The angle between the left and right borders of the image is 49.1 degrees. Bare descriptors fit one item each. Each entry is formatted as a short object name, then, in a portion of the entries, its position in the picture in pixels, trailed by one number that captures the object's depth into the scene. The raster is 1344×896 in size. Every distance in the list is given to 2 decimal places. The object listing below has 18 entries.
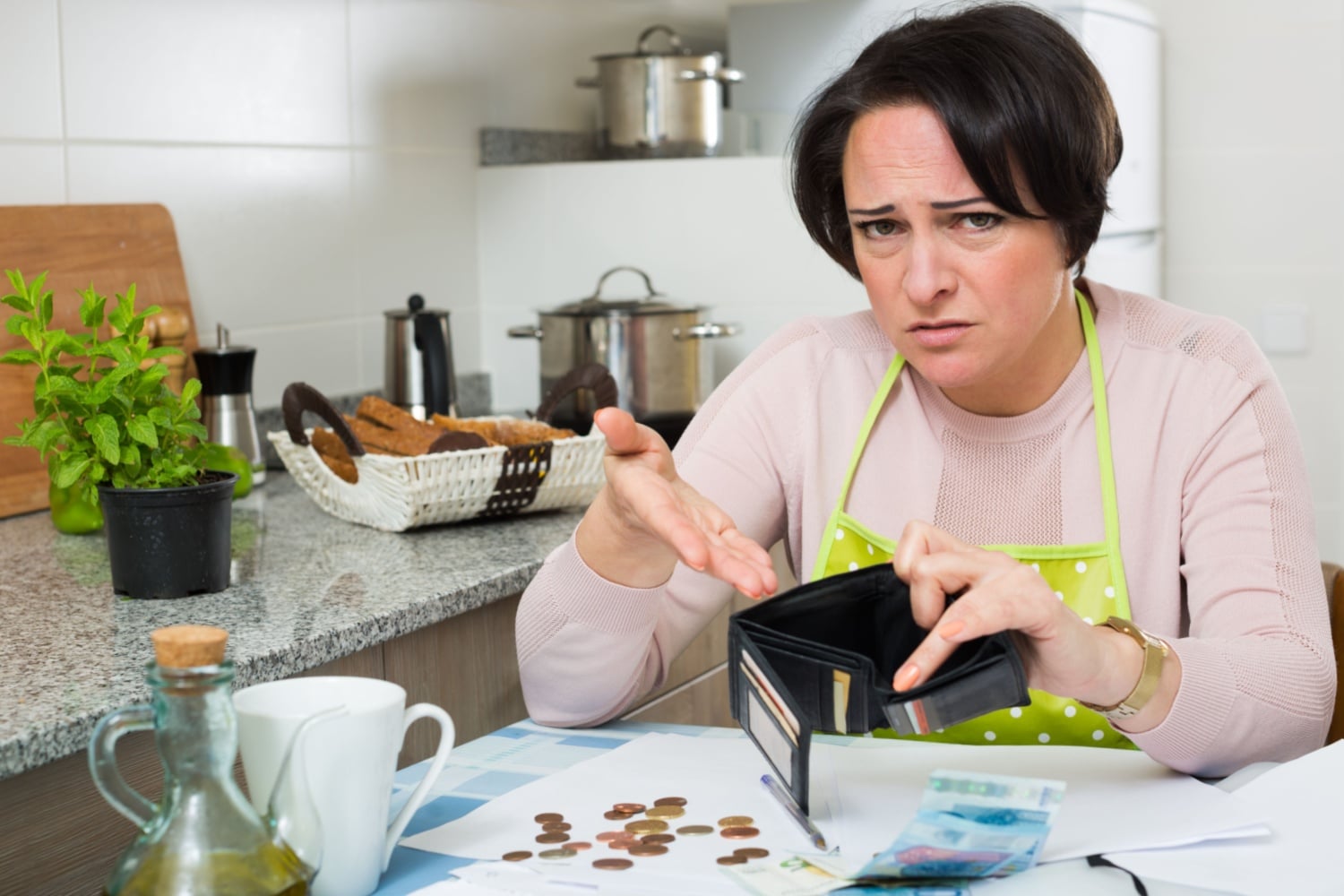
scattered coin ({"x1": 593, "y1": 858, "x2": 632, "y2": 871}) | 0.87
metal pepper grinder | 1.89
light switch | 2.99
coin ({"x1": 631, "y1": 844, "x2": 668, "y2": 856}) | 0.89
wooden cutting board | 1.72
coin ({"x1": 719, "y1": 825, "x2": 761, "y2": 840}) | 0.92
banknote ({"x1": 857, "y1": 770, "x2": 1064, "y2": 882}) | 0.83
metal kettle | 2.07
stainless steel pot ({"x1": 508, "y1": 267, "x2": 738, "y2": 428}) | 2.19
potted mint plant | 1.31
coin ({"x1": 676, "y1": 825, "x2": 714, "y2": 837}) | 0.92
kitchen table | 0.84
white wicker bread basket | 1.66
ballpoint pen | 0.90
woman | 1.09
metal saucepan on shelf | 2.47
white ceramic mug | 0.78
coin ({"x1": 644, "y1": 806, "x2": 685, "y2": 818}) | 0.95
